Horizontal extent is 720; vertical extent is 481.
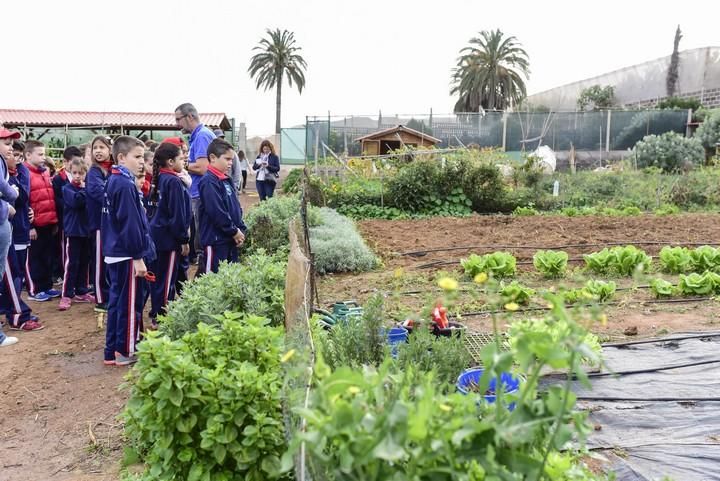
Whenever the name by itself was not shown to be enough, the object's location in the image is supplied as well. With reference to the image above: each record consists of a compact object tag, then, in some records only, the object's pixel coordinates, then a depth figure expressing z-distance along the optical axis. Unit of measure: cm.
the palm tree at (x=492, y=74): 4661
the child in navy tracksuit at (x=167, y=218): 561
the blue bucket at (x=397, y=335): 435
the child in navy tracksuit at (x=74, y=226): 684
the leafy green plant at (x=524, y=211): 1432
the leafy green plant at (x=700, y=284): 667
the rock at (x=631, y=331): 541
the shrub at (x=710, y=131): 2284
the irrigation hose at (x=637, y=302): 611
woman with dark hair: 1427
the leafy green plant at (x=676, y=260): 763
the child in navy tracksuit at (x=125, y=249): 496
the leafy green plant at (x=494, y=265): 738
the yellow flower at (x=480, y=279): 150
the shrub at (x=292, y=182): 1997
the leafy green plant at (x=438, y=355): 327
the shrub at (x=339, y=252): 807
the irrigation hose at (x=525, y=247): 946
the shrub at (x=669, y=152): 2008
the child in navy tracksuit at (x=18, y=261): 619
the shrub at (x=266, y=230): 817
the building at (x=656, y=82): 3544
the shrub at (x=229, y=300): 385
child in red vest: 707
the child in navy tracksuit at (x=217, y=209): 577
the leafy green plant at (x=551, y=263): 746
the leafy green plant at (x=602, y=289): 619
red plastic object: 461
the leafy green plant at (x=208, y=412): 262
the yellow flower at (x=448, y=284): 128
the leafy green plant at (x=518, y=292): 619
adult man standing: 692
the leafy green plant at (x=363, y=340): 339
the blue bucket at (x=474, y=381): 336
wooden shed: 2330
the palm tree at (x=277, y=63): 5141
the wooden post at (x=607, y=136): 2345
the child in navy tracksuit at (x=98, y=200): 623
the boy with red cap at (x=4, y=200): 544
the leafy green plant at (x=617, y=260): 752
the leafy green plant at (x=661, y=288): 658
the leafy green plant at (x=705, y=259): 752
